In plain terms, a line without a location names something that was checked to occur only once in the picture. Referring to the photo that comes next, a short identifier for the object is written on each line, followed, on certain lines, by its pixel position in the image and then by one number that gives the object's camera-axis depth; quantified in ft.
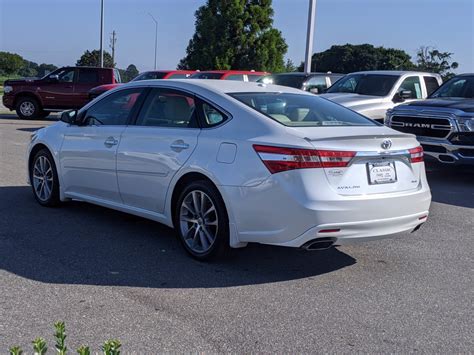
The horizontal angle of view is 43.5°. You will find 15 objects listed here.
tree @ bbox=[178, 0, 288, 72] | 146.20
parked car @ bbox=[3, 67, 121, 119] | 66.13
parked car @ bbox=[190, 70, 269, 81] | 59.00
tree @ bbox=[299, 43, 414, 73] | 233.35
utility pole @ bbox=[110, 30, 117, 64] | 208.54
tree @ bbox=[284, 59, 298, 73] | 159.59
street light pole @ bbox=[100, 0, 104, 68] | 108.88
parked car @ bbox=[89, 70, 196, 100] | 59.26
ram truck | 30.60
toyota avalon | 14.76
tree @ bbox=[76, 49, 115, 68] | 216.13
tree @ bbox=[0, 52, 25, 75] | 263.08
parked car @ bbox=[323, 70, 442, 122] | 40.29
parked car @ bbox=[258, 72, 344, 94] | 50.29
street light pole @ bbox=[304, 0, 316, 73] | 67.51
